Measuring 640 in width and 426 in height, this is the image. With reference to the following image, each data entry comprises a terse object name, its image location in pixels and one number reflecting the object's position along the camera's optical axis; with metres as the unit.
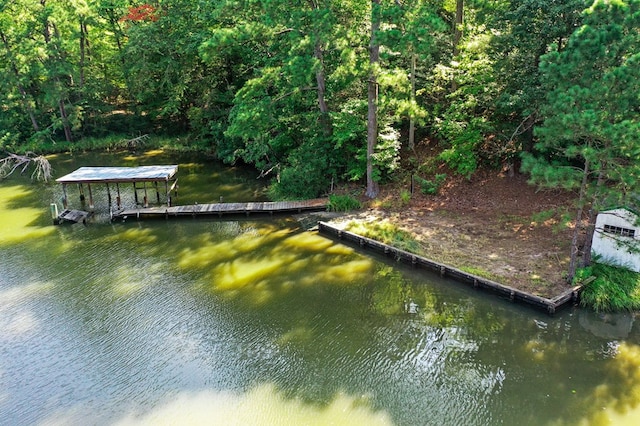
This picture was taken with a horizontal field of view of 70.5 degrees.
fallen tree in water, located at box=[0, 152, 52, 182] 23.66
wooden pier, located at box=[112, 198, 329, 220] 18.62
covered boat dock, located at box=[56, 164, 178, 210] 18.52
